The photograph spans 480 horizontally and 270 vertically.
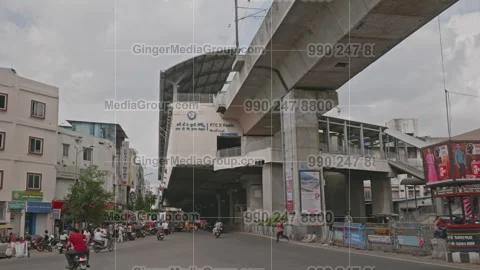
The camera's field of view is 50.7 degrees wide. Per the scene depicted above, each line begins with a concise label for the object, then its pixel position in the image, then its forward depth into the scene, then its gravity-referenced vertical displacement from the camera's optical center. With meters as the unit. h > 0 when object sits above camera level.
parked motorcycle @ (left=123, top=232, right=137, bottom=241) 44.75 -2.11
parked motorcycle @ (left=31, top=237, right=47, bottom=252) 33.09 -2.01
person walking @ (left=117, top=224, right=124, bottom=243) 42.19 -1.89
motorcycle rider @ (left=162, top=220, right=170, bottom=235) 47.34 -1.56
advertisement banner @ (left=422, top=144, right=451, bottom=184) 20.67 +1.91
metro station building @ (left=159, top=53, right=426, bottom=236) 46.84 +5.52
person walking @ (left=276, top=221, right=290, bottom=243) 31.66 -1.29
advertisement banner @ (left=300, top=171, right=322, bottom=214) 30.94 +1.20
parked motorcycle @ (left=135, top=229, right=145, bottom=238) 48.75 -2.07
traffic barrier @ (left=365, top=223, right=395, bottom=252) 21.62 -1.21
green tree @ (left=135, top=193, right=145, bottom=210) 95.96 +1.69
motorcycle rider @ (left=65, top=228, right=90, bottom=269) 14.55 -1.01
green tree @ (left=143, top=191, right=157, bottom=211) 105.94 +2.35
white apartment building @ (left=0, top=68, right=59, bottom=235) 38.22 +4.83
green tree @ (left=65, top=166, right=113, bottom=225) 42.88 +1.10
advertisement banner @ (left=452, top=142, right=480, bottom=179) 20.48 +2.00
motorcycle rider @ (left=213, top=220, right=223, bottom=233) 40.81 -1.29
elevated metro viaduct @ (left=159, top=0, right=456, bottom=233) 21.27 +7.50
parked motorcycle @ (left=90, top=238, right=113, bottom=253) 29.75 -1.95
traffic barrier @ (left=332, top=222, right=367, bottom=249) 23.69 -1.24
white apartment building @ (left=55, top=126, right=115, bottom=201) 47.19 +5.97
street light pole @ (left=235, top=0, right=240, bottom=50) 51.81 +17.85
